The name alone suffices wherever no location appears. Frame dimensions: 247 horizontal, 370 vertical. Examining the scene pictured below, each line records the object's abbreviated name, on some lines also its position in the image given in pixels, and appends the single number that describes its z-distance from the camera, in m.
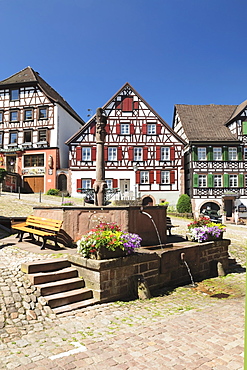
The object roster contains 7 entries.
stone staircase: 5.89
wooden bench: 8.45
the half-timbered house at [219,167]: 31.81
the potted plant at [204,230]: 9.78
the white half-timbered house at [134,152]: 32.22
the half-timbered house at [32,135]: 33.16
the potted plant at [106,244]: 6.60
